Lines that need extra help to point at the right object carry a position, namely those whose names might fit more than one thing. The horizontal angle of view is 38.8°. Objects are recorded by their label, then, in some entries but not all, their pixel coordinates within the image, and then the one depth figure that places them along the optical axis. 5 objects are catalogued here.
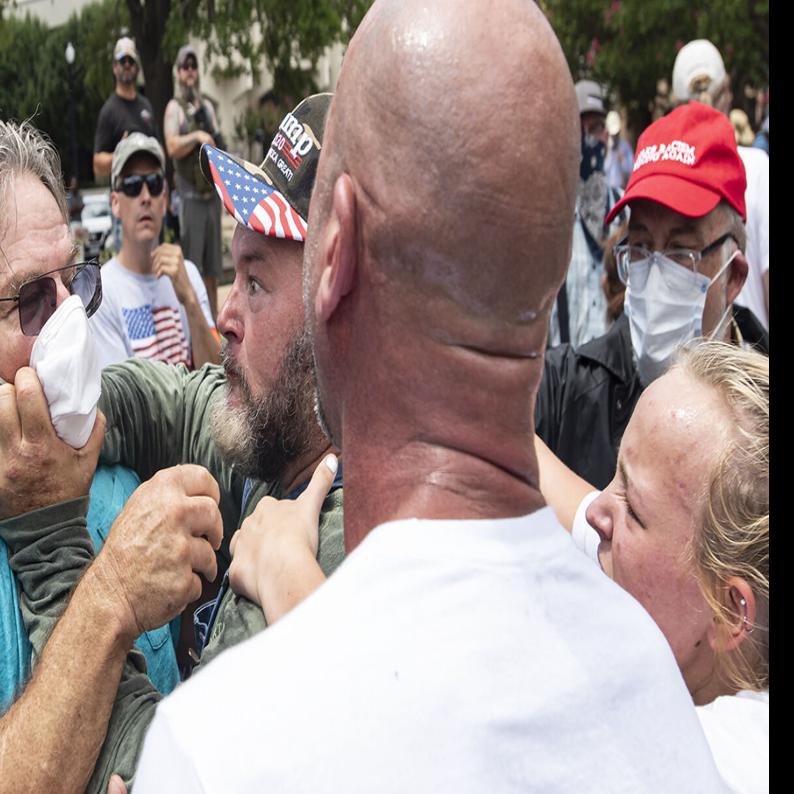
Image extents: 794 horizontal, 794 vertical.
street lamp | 15.26
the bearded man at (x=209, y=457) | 1.85
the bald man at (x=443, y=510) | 1.02
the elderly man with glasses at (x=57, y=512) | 1.85
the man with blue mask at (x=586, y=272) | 5.95
